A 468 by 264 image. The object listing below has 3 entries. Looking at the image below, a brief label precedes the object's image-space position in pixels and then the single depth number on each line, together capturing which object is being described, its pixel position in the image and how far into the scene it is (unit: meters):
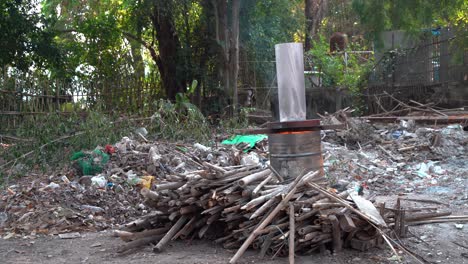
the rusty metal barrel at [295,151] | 5.71
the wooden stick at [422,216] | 5.78
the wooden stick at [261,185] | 5.06
